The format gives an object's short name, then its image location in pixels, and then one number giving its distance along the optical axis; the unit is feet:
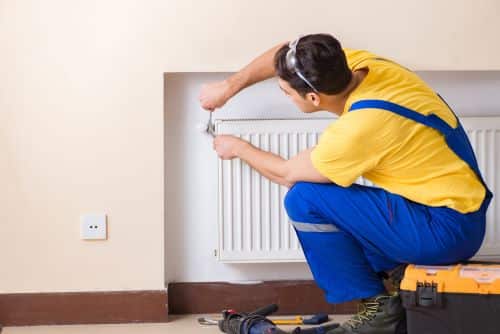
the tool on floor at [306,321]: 13.58
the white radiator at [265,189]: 14.16
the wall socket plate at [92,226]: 13.90
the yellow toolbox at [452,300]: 10.30
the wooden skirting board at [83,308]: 13.87
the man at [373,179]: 10.48
